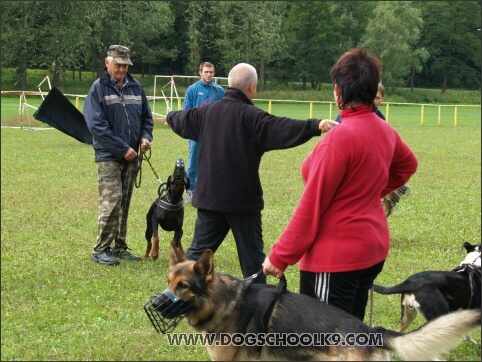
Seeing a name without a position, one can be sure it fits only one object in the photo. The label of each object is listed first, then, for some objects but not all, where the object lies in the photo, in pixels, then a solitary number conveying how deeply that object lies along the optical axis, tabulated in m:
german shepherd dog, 3.73
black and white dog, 4.91
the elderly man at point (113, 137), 7.42
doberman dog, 7.57
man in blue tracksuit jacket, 11.41
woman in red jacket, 3.73
